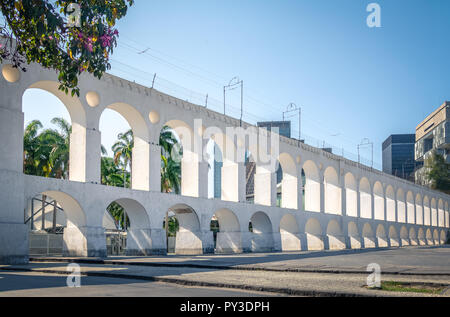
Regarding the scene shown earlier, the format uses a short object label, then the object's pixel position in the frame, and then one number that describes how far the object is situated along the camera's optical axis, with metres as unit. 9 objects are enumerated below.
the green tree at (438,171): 76.44
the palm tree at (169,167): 38.41
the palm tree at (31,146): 35.59
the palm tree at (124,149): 39.34
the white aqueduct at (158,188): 19.31
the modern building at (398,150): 171.32
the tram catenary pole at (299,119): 40.22
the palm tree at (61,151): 34.09
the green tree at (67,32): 8.92
